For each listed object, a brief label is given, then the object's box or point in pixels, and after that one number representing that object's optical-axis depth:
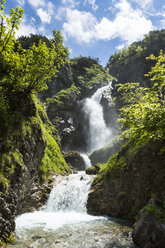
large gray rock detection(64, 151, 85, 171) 28.96
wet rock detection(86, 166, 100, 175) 20.35
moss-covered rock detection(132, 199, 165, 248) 6.08
